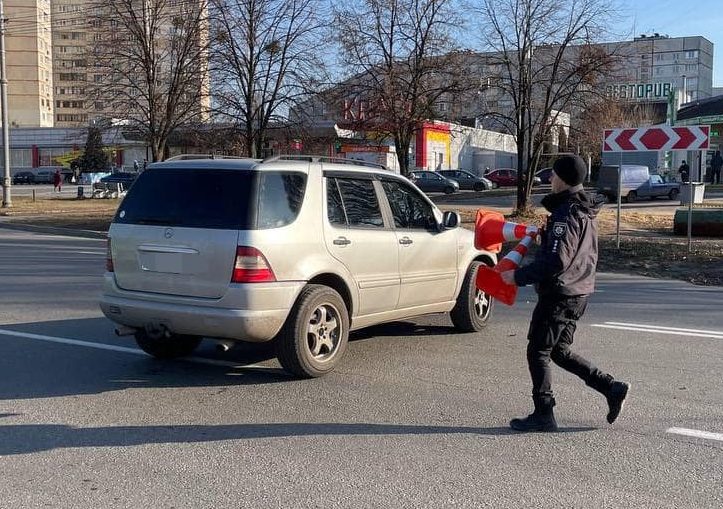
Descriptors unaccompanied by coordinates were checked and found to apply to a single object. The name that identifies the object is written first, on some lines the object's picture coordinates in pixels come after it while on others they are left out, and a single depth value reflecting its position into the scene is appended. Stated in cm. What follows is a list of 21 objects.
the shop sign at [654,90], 8719
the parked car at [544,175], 4844
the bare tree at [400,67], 2025
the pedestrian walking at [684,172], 3919
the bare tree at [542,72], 2003
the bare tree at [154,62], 2311
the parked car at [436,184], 4575
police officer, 470
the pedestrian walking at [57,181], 5178
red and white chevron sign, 1482
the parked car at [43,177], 7162
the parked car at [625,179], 3275
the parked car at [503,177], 5331
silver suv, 574
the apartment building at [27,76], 11712
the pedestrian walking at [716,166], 4771
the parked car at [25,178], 7150
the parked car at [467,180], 4825
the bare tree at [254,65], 2105
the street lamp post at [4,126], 2961
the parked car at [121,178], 4851
